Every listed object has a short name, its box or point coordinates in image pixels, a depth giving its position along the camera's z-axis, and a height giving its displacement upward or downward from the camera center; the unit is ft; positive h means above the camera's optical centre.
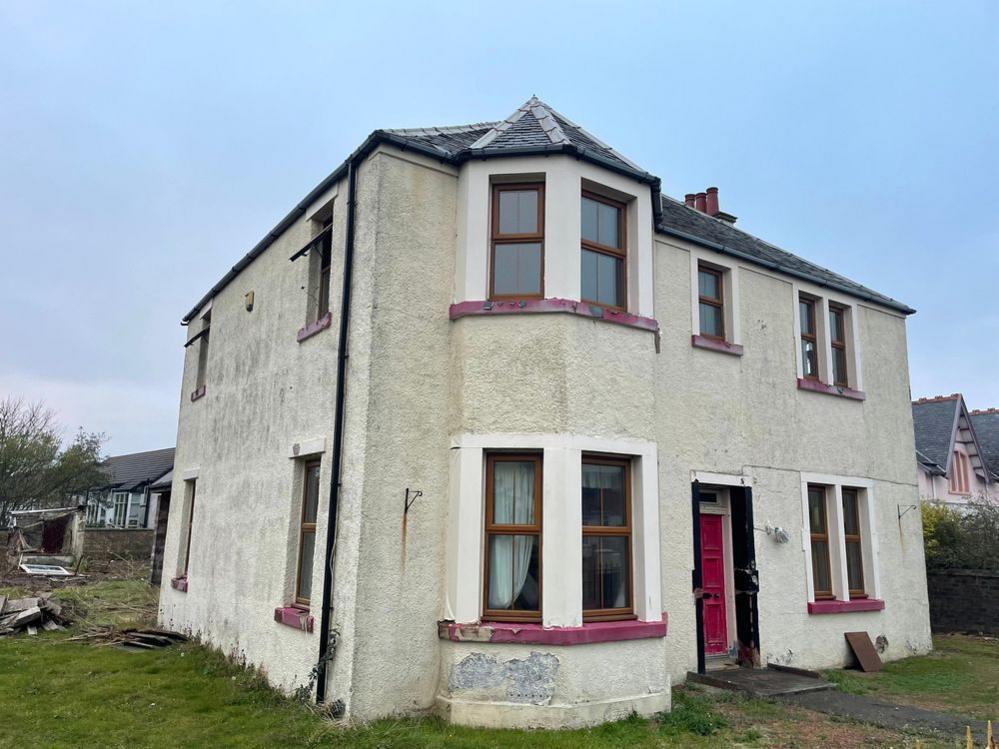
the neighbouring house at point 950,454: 94.12 +11.75
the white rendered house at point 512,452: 25.40 +3.29
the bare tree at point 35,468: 118.01 +9.45
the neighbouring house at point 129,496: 145.69 +6.19
